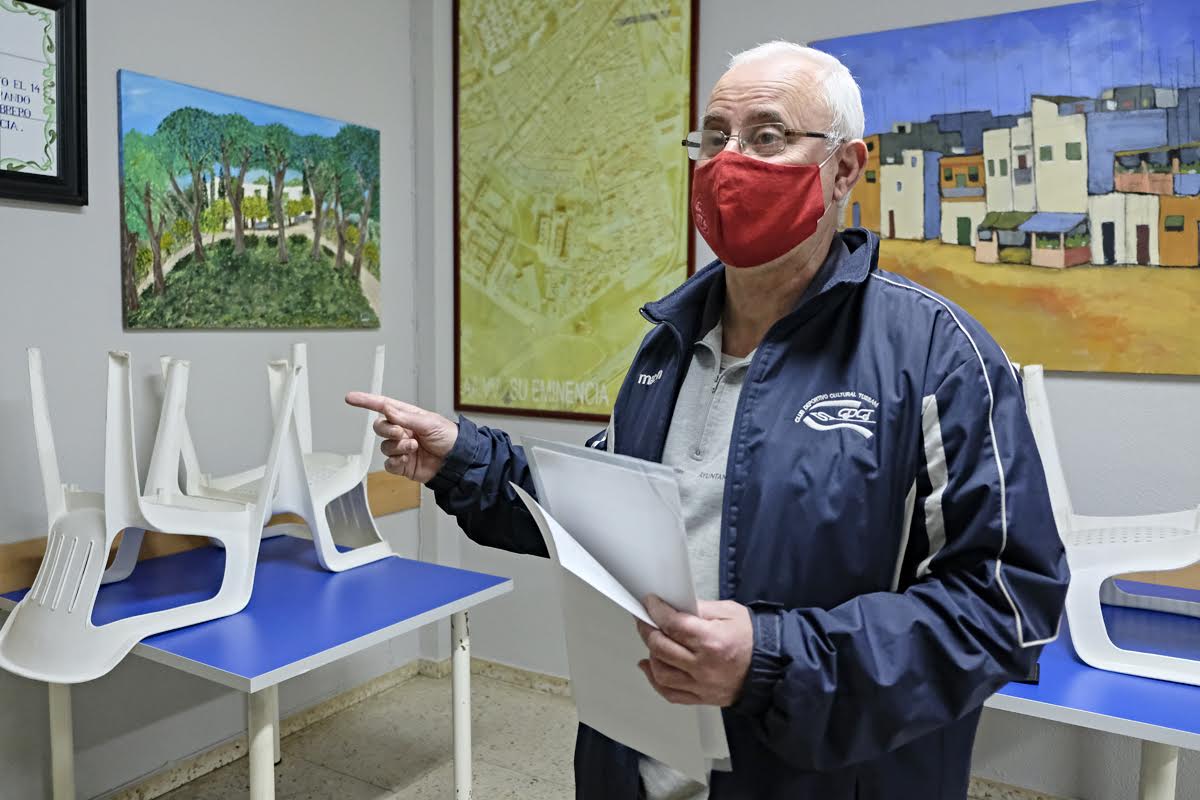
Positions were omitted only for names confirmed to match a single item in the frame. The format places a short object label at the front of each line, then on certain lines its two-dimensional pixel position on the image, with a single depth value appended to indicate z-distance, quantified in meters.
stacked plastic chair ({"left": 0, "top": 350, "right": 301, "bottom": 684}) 1.83
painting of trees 2.48
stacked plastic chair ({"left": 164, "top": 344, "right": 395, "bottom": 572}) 2.37
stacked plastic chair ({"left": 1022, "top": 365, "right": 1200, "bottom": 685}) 1.75
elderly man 0.91
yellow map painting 2.96
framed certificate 2.15
